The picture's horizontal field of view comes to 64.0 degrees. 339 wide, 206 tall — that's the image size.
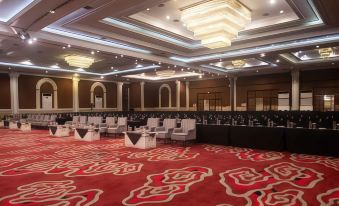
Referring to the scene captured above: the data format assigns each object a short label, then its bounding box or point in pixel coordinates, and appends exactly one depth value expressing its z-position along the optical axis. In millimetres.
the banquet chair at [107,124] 10195
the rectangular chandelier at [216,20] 6523
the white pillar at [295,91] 15609
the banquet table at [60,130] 10680
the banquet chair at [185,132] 7852
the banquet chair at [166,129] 8328
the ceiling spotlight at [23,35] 7746
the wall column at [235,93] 18734
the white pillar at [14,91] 15422
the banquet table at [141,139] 7469
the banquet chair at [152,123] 9120
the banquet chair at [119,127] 9945
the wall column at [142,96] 21797
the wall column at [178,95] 21406
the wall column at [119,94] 21078
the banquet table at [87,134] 9281
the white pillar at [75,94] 18172
